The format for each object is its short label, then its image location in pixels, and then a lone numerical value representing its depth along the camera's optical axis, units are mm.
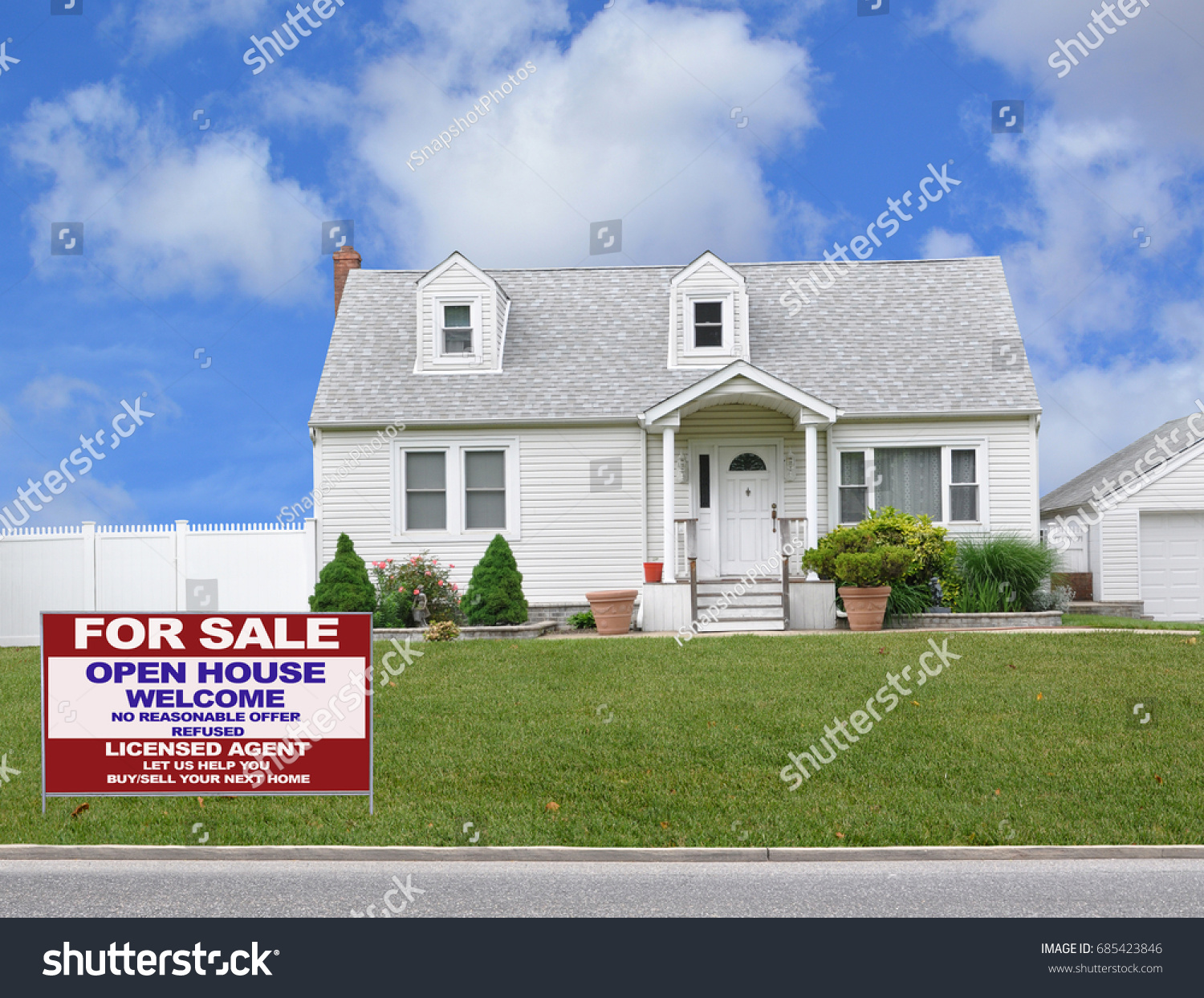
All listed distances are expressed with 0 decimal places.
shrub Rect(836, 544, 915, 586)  16328
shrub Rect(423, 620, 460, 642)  15852
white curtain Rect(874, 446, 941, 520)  19719
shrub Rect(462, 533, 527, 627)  17234
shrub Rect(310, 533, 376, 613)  16969
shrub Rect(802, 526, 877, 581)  17031
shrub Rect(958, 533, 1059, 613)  17766
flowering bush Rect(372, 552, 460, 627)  18156
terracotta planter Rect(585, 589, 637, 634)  17266
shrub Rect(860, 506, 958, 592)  17344
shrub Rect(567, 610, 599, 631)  18375
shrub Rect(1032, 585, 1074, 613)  18047
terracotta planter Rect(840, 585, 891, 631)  16469
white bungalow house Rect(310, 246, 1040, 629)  19625
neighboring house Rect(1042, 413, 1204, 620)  21984
